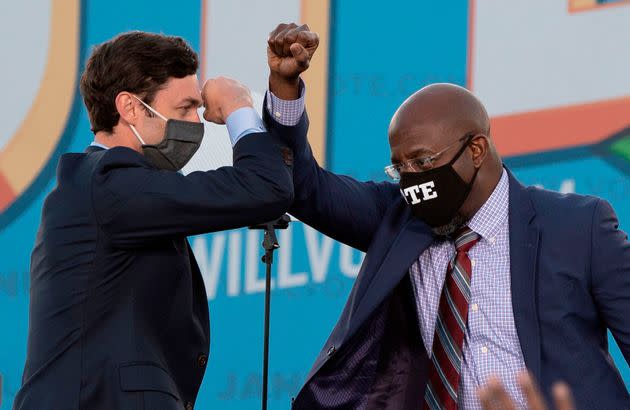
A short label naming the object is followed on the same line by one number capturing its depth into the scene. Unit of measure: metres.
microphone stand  7.79
